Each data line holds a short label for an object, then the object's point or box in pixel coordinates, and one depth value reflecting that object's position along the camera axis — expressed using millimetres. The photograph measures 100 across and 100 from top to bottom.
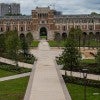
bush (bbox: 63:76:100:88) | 40844
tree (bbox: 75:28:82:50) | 111925
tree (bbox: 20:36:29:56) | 75188
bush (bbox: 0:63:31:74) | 53712
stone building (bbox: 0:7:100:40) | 164000
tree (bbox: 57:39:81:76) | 48978
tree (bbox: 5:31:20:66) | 60562
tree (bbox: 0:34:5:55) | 74625
